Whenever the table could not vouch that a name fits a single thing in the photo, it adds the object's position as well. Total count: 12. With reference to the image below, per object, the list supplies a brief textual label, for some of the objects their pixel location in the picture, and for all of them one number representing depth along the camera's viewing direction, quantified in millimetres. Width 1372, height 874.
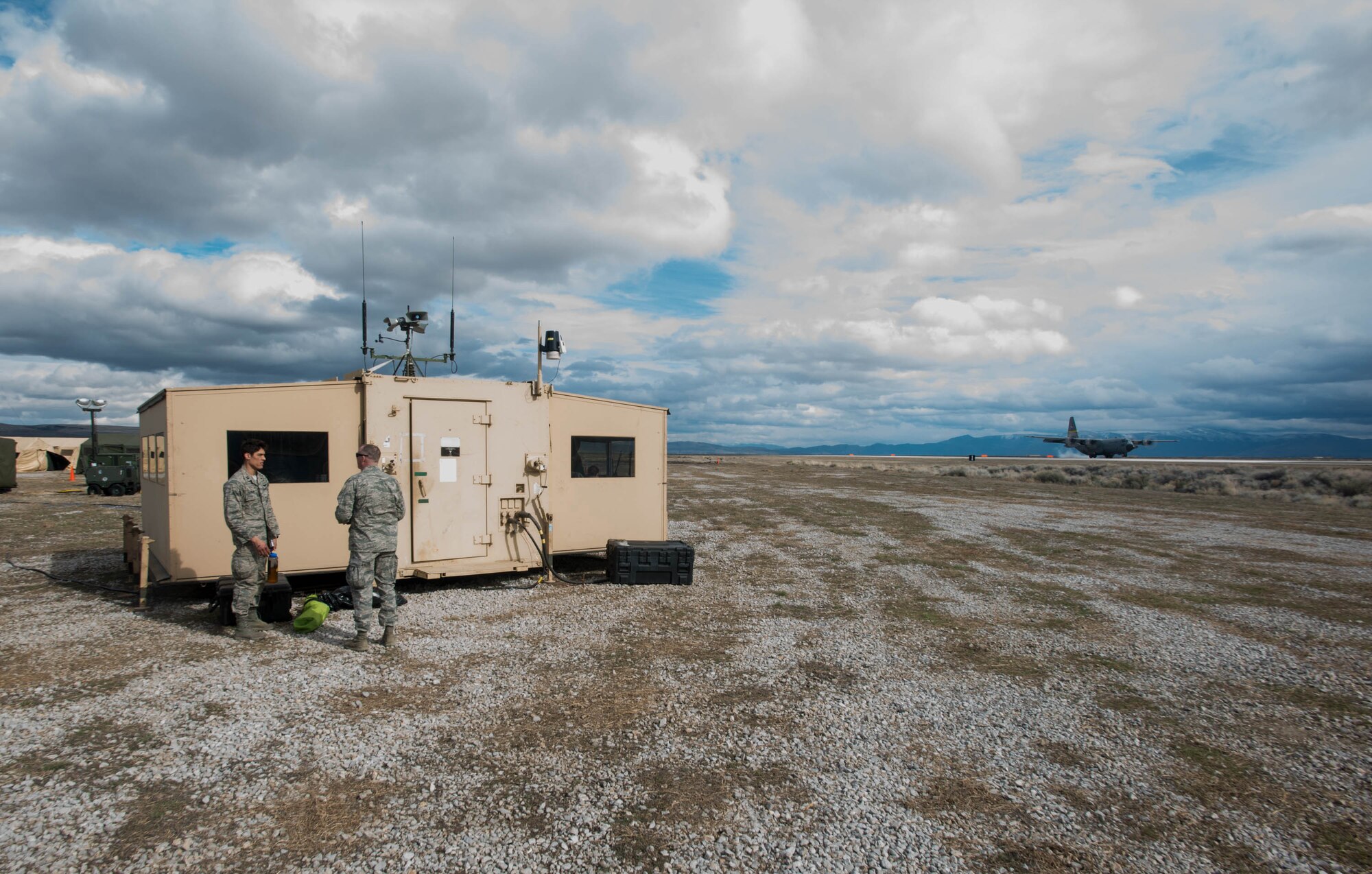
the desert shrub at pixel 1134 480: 40966
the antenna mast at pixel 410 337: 11320
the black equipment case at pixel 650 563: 11203
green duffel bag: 7992
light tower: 24562
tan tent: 42906
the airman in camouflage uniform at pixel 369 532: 7453
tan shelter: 8992
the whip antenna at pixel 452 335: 12141
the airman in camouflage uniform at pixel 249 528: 7676
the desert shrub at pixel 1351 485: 35156
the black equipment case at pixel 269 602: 8281
